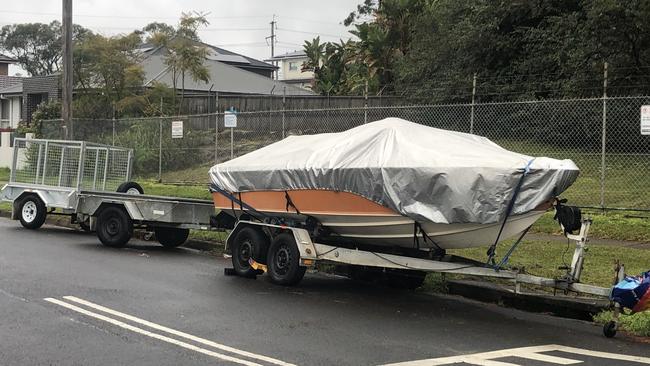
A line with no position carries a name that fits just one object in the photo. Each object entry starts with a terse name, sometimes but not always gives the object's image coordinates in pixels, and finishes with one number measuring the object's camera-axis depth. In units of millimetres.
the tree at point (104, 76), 29859
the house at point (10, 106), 43188
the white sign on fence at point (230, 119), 18364
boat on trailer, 7234
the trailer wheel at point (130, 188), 14148
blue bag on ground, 6465
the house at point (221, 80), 36678
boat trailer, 7137
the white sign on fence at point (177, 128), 20641
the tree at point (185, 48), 30078
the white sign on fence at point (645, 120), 11430
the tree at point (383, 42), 35500
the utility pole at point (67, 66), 19156
